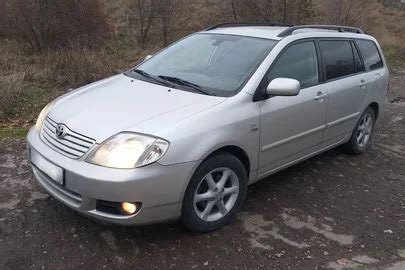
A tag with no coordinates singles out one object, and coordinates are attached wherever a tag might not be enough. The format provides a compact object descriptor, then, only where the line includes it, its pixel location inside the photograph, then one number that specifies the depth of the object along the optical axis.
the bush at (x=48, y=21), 13.48
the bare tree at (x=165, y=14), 18.05
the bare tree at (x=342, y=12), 16.28
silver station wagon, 3.16
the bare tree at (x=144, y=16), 18.08
